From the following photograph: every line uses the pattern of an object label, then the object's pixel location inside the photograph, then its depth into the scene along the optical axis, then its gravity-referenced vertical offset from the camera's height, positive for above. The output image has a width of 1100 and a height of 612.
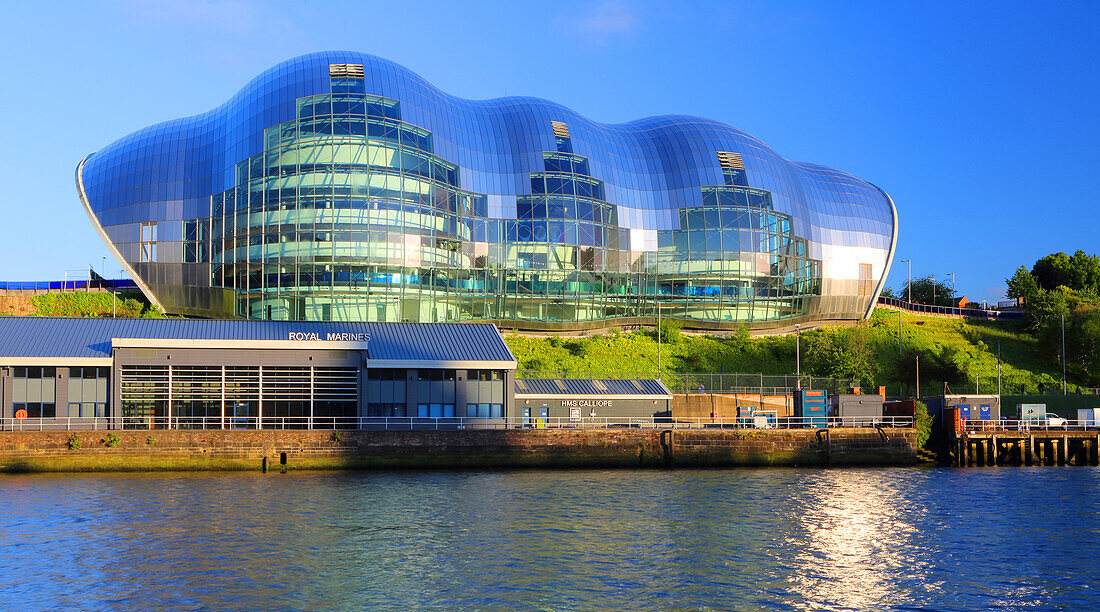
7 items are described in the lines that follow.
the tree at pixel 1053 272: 163.00 +15.21
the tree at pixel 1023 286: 139.38 +11.74
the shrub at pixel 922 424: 73.62 -3.78
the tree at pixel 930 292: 181.00 +13.36
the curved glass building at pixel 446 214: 104.44 +16.49
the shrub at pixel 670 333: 113.06 +3.98
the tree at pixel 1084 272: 159.88 +14.69
